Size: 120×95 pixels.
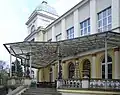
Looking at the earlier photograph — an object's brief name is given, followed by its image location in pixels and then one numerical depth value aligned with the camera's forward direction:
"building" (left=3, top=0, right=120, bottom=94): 10.06
